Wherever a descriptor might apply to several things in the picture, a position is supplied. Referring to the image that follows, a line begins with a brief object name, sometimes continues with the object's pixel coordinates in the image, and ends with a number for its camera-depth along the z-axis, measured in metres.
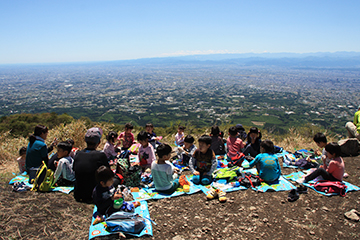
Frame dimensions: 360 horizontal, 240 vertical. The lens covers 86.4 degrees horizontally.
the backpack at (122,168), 4.26
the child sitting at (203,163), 4.48
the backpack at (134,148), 6.39
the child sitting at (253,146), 5.91
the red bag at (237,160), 5.44
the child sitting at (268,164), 4.39
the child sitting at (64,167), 4.06
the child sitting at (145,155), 5.09
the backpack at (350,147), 6.18
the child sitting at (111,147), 5.66
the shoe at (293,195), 3.80
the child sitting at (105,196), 3.06
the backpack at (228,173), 4.59
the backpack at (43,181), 3.81
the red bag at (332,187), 3.92
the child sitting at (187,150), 5.65
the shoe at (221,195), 3.82
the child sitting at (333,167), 4.09
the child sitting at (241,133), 6.83
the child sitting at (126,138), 6.59
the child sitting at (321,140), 4.87
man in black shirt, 3.49
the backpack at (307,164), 5.41
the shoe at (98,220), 3.05
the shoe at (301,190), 4.03
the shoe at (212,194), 3.90
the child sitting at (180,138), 7.13
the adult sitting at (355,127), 6.68
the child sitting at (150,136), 6.91
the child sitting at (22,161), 4.86
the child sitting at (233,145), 5.76
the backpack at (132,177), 4.29
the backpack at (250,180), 4.30
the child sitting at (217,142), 6.25
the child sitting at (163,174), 4.03
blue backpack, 2.93
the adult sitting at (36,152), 4.40
